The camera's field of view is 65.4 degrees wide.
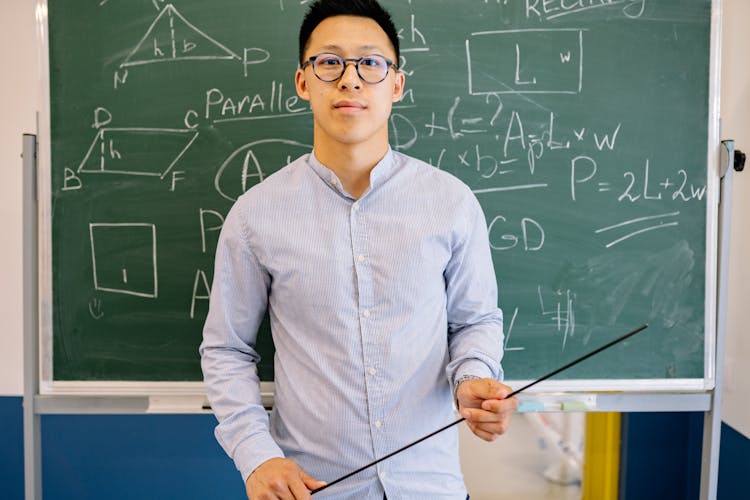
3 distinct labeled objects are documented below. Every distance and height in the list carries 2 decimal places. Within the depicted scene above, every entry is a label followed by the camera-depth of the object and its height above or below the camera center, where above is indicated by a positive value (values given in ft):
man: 4.50 -0.52
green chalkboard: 5.90 +0.80
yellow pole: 8.31 -3.23
